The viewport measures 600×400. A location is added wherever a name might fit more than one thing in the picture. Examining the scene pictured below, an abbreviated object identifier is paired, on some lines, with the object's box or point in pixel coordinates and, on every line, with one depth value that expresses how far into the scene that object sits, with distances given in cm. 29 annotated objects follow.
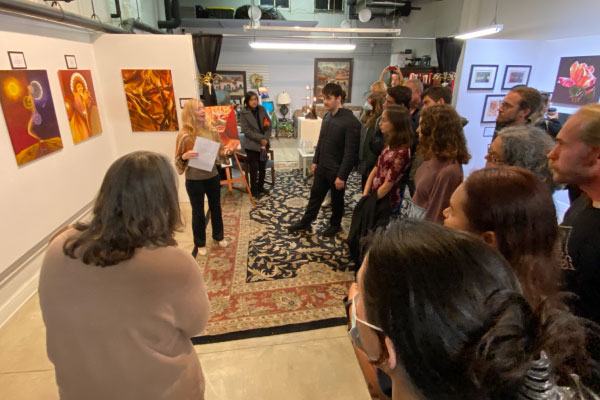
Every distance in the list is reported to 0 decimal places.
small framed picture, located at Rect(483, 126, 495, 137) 580
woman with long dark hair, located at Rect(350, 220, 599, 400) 52
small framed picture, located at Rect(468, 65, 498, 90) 538
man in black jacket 349
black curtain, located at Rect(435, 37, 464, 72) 694
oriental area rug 270
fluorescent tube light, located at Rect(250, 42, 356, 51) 685
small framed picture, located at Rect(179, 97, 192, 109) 478
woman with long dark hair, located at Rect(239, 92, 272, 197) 511
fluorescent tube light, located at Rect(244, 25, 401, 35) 525
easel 516
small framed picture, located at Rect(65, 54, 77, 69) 379
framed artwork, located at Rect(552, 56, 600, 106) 437
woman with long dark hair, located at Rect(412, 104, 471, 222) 215
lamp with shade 1075
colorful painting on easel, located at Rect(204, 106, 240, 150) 469
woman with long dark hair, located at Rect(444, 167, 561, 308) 103
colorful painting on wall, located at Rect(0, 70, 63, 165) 281
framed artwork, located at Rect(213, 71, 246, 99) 1055
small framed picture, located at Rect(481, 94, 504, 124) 561
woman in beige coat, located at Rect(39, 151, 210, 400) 100
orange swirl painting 460
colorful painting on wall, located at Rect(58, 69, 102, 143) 376
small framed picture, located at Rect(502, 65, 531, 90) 545
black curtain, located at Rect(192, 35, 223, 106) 576
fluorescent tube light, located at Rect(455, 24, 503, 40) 492
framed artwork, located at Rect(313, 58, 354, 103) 1102
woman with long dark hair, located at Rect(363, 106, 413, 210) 273
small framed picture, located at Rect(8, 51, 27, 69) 288
